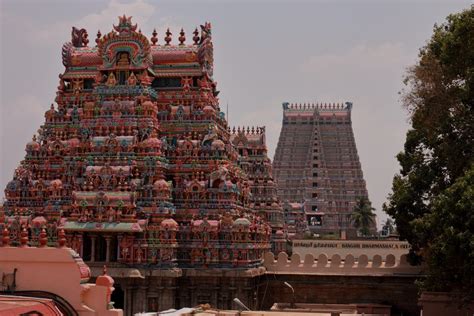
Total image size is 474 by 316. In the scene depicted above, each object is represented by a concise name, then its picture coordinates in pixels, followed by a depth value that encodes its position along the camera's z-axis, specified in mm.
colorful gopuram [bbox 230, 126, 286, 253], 48625
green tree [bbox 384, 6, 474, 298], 21500
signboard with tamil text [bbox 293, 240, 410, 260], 40906
